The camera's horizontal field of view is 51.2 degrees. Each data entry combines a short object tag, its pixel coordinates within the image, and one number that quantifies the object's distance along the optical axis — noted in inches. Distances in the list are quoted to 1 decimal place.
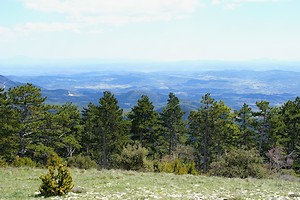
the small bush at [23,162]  1182.3
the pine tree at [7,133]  1408.7
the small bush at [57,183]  556.7
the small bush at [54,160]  1126.4
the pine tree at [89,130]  1838.1
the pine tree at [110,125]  1752.0
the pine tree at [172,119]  2118.0
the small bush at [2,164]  1055.3
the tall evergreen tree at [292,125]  1745.8
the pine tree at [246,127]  1818.4
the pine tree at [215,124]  1769.2
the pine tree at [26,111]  1492.4
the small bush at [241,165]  1119.0
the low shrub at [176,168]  1103.2
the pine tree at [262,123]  1798.7
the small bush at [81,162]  1540.4
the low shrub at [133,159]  1218.6
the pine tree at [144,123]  1891.0
